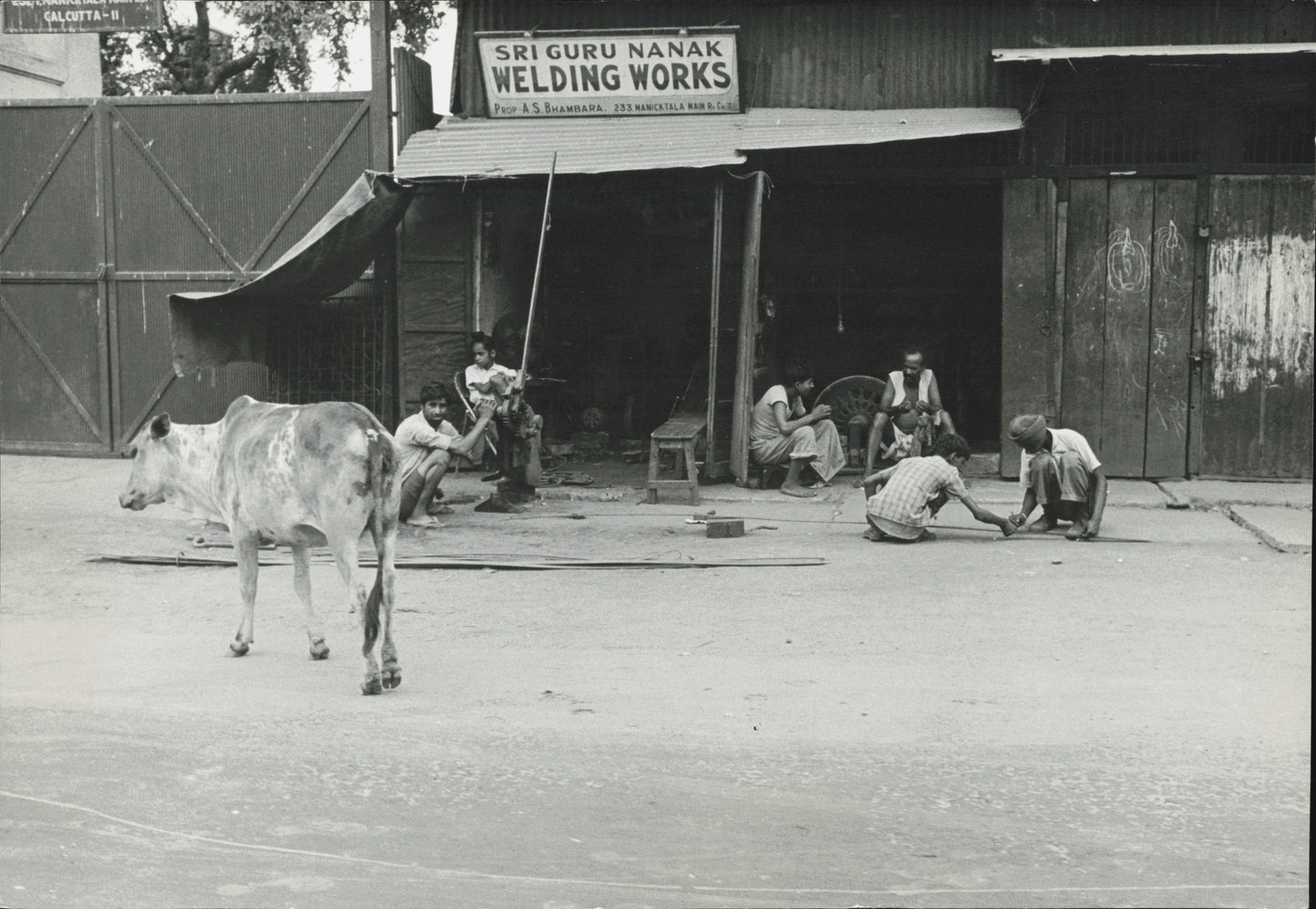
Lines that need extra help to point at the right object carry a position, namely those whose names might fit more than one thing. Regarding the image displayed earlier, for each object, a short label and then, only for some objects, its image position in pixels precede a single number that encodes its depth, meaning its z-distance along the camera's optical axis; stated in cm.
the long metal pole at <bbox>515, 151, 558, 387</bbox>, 1214
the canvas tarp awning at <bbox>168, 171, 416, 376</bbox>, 1365
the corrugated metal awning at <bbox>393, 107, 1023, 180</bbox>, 1323
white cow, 722
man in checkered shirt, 1084
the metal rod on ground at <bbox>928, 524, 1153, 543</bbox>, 1105
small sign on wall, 1466
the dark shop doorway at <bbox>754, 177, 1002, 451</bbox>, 1766
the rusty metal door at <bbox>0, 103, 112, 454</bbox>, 1609
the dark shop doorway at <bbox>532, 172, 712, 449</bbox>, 1762
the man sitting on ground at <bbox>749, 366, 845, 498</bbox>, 1362
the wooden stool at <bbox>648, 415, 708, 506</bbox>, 1296
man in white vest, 1341
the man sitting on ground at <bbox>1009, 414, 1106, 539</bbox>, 1081
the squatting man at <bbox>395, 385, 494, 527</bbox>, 1118
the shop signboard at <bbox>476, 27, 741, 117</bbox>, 1434
